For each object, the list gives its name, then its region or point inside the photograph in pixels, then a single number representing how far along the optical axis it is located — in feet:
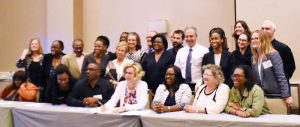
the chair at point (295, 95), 15.21
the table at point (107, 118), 10.14
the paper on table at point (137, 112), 11.56
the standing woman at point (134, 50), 15.96
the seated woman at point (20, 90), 16.10
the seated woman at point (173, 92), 12.53
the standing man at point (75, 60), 16.07
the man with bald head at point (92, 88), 14.10
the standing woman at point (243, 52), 12.96
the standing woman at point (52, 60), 16.41
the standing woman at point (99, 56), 15.39
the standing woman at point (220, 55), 13.12
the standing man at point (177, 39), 15.74
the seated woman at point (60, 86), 14.64
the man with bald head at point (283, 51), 13.09
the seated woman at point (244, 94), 11.03
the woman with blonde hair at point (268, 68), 12.12
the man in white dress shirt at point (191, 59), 14.21
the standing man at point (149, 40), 16.83
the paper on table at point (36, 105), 13.99
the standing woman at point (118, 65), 15.14
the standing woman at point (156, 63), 14.40
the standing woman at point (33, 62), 16.58
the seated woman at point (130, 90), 12.94
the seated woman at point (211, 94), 11.50
